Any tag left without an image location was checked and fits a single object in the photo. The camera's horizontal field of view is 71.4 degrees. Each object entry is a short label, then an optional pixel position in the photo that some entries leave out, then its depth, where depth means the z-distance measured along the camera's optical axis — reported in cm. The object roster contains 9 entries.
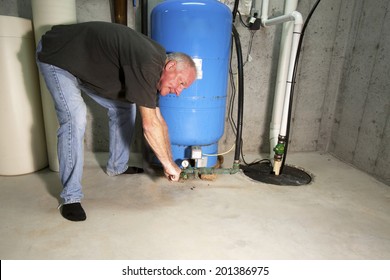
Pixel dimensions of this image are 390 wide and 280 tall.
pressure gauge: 176
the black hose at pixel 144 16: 198
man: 117
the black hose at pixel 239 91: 193
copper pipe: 197
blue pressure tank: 167
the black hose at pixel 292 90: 179
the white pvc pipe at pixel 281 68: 207
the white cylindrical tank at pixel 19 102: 163
